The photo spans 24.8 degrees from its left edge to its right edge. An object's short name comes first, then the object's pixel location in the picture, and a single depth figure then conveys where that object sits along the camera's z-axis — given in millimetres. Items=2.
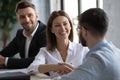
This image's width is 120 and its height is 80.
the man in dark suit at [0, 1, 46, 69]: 2563
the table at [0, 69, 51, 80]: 1940
